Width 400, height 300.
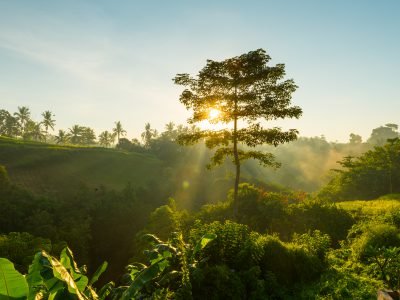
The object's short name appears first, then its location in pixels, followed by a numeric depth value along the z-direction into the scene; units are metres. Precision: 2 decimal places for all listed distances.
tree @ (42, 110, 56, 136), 111.69
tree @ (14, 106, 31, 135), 115.50
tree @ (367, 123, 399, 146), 196.35
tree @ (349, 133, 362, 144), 179.12
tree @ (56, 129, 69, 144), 105.31
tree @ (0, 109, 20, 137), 110.12
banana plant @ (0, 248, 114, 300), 3.43
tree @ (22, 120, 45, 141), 111.44
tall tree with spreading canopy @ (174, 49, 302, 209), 17.52
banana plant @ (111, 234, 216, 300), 4.90
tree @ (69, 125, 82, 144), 113.44
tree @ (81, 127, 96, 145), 115.30
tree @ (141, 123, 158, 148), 113.81
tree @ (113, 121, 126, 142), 124.06
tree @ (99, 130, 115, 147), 127.50
